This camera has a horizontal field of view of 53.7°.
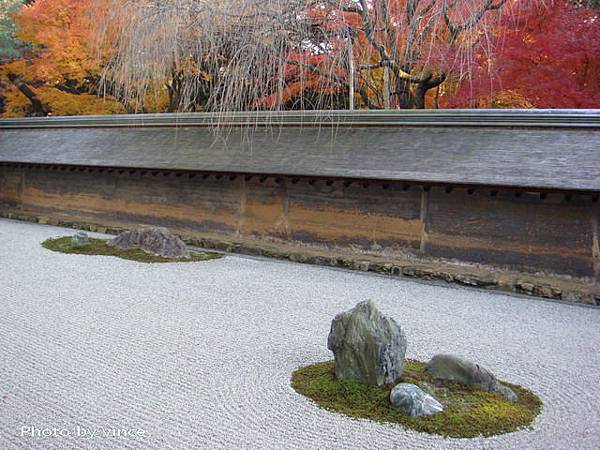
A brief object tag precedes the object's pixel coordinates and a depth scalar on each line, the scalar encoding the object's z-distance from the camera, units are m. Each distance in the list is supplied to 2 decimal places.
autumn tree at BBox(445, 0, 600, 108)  8.91
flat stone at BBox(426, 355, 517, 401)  3.48
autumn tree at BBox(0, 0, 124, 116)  14.04
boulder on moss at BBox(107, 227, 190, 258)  8.11
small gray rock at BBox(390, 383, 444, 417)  3.17
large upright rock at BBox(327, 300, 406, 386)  3.47
